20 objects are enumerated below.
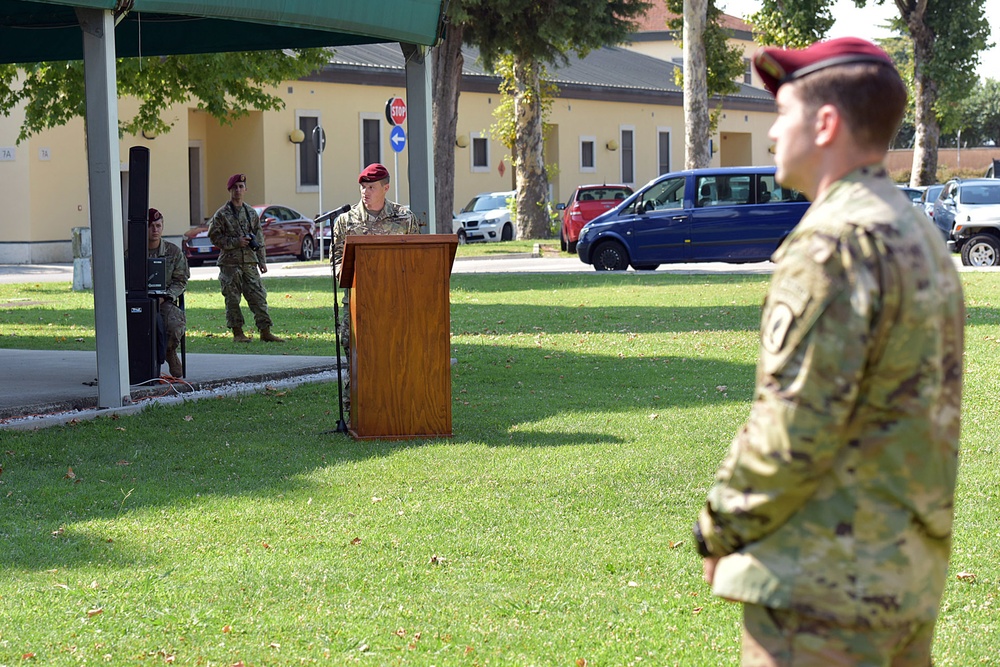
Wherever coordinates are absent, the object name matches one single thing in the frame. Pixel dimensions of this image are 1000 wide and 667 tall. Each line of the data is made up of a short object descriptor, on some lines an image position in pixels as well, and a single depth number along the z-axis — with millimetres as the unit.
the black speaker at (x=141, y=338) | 11641
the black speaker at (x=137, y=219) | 11453
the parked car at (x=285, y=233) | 36781
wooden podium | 9211
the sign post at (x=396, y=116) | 29906
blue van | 25781
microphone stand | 9430
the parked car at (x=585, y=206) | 35469
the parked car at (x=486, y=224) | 43438
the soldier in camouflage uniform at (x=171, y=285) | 12219
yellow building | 35562
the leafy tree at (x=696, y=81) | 34250
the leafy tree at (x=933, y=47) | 42750
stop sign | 29875
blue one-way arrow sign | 30108
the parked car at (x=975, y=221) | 26391
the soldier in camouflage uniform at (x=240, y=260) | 16141
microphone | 9242
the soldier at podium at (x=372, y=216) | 9727
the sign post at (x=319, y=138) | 34425
